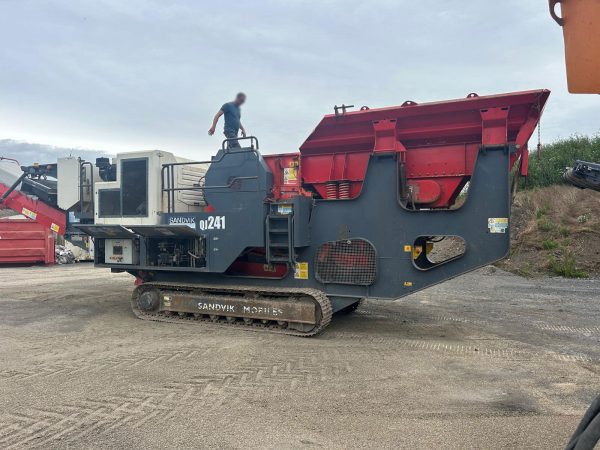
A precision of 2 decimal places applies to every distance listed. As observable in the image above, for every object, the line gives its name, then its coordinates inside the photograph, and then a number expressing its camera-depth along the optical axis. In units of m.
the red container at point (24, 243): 16.47
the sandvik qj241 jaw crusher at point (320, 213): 5.75
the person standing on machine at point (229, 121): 7.07
